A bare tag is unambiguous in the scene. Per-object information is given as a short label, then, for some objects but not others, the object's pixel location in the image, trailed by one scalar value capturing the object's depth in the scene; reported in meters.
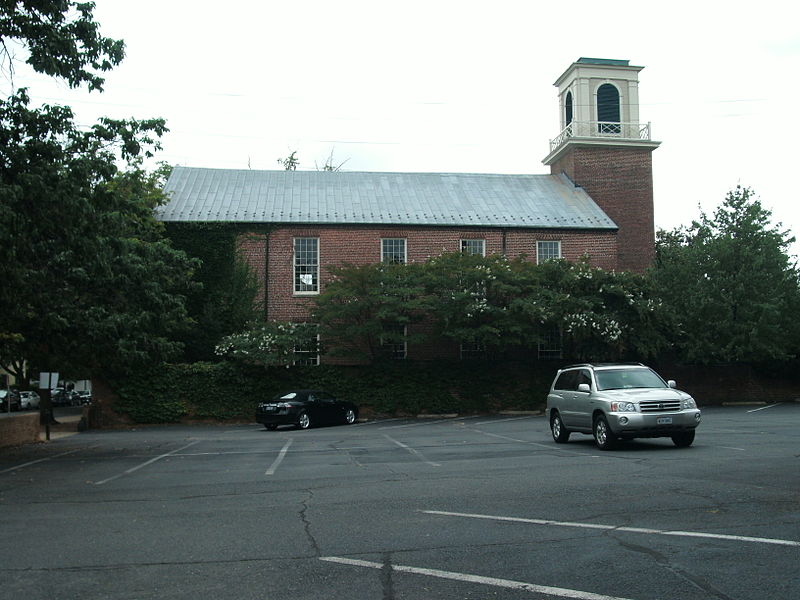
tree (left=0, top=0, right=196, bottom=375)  14.80
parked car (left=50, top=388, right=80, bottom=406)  57.60
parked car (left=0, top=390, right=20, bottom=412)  44.22
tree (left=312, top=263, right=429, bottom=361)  32.38
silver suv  15.53
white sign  25.88
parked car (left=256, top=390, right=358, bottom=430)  28.25
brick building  38.25
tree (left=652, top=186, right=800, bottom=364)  36.34
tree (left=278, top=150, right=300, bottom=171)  57.81
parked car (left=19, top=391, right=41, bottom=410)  48.84
